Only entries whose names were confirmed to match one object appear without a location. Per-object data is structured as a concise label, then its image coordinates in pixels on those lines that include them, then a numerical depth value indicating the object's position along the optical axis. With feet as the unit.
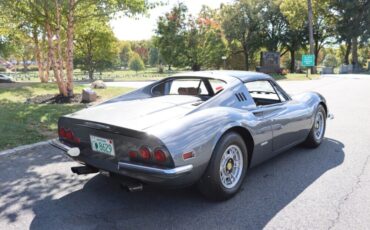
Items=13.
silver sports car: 9.36
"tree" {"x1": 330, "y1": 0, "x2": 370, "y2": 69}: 120.16
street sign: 90.02
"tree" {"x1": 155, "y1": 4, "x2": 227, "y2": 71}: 118.01
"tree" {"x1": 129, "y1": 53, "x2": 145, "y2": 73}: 232.94
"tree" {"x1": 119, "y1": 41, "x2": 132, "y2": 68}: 314.53
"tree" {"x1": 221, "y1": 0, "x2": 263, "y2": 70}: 130.72
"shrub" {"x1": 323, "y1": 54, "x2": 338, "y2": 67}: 229.45
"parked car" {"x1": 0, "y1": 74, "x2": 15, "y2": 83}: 98.63
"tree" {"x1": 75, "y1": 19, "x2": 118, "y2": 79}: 117.57
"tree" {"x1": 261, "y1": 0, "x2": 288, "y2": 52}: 136.82
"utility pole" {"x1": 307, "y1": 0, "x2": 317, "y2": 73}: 92.82
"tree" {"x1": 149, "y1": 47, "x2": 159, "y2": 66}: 275.84
